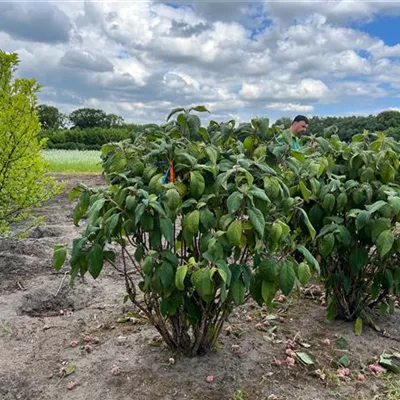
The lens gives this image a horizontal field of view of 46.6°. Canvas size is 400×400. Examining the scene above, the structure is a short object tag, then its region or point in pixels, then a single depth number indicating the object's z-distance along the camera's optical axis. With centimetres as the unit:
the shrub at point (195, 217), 190
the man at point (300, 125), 608
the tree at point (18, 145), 432
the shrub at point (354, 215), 259
